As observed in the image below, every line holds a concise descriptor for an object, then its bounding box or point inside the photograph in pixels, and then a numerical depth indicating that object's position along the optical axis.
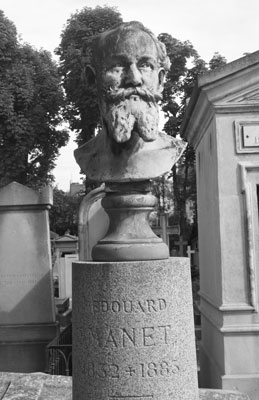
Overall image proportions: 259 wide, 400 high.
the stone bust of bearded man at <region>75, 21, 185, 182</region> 3.16
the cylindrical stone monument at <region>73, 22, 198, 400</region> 2.99
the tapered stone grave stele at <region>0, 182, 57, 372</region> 7.98
